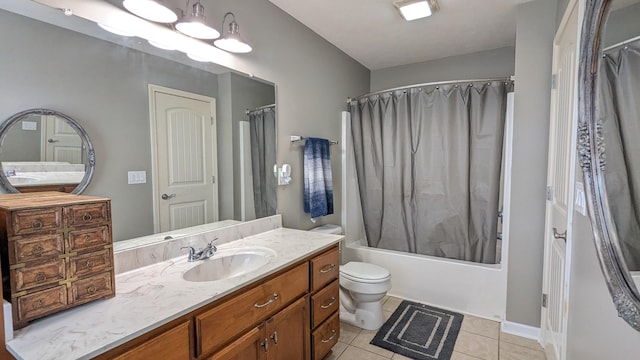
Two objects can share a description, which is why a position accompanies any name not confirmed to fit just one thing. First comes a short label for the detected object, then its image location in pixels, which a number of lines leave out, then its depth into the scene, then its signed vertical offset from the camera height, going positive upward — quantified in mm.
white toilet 2256 -962
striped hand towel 2449 -72
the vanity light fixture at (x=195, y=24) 1506 +745
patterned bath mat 2041 -1252
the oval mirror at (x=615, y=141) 671 +66
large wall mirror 1093 +341
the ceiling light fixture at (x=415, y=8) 2072 +1161
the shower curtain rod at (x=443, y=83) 2445 +760
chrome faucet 1523 -433
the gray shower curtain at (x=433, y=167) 2633 +17
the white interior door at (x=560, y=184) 1412 -95
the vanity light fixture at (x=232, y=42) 1728 +758
